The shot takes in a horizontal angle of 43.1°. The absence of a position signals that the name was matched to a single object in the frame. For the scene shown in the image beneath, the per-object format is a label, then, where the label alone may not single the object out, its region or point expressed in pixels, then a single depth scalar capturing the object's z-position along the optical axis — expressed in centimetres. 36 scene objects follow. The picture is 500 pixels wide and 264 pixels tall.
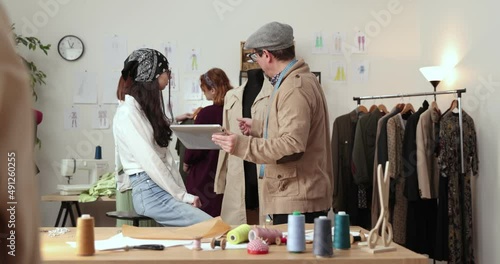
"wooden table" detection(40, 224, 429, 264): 201
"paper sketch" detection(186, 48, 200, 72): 584
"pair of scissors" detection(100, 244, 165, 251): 217
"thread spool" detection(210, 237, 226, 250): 220
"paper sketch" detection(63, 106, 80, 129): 578
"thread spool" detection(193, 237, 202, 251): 219
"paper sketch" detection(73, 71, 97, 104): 579
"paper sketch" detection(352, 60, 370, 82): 600
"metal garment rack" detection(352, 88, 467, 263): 465
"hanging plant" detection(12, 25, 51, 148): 554
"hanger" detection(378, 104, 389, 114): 556
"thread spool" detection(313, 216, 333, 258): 208
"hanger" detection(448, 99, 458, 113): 492
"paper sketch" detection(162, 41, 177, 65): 582
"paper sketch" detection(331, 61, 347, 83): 598
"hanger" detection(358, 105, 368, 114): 568
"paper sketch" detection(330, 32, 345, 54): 598
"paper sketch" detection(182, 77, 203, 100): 584
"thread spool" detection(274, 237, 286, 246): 228
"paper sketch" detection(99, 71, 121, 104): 579
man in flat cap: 267
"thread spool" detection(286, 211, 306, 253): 213
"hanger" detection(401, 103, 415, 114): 536
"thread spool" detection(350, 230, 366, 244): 237
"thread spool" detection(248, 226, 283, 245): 223
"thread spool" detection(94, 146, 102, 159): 554
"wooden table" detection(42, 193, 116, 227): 509
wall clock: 578
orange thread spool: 209
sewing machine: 516
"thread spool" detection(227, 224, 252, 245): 229
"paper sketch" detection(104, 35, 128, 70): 580
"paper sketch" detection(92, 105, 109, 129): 581
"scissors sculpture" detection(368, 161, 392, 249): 226
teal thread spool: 224
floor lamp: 530
